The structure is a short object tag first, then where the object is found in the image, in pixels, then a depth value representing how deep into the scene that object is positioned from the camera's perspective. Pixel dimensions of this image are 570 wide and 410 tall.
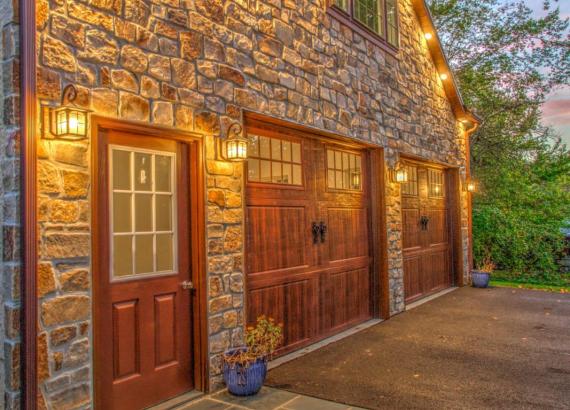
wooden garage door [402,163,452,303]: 7.98
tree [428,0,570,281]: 13.90
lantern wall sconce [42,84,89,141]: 2.85
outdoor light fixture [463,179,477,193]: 10.18
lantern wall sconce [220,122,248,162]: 4.05
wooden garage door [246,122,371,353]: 4.85
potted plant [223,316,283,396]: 3.84
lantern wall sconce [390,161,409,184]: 7.01
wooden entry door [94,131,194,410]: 3.34
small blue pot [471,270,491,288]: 9.70
